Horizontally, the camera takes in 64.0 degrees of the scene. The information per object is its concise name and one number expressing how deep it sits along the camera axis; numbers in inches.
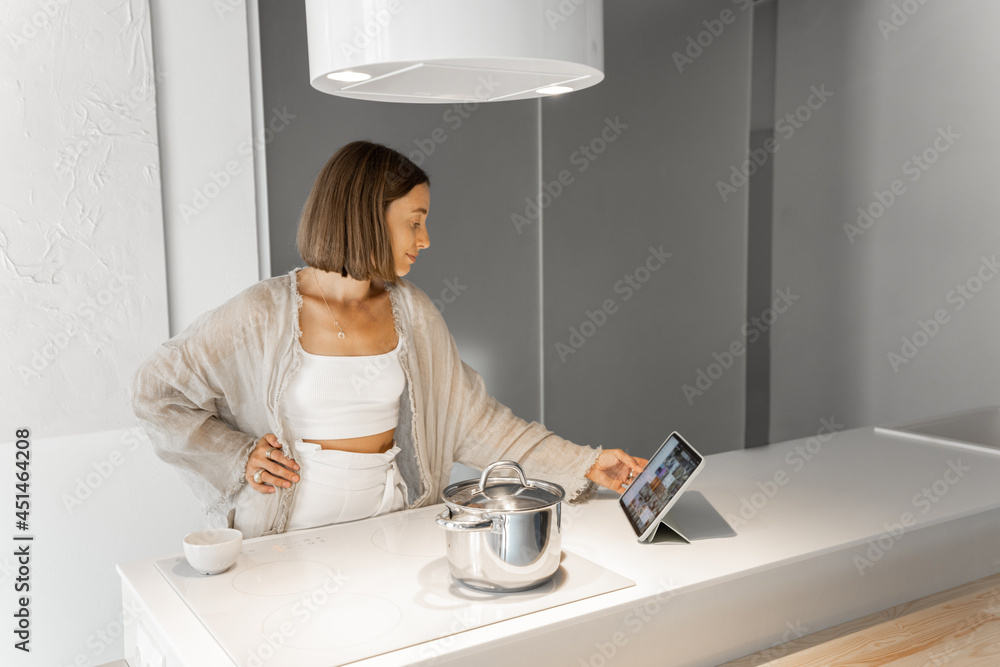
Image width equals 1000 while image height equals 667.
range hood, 37.9
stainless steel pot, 42.3
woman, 62.4
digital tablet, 50.9
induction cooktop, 38.4
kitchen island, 40.9
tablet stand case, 52.4
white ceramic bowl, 46.7
